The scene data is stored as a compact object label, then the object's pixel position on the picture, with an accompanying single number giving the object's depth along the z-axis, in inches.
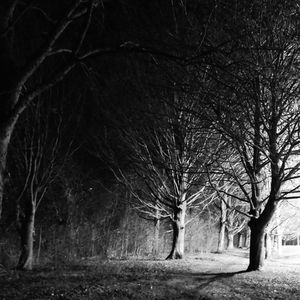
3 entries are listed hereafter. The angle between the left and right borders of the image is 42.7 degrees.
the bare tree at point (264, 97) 342.6
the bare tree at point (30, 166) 470.3
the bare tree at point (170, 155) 602.2
